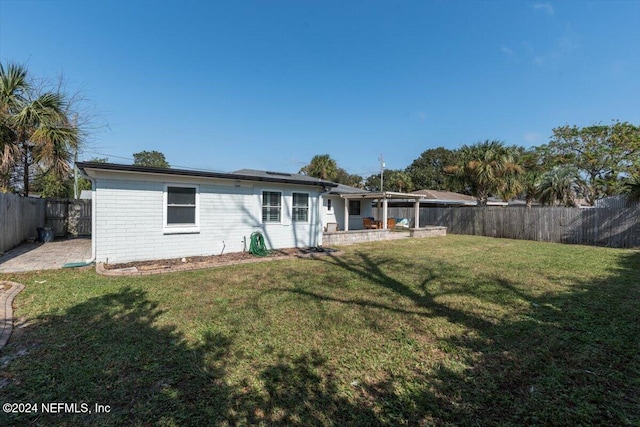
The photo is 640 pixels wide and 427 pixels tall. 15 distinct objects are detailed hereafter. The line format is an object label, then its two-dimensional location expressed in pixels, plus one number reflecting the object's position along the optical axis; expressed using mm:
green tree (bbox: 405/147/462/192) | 43438
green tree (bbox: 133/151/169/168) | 61125
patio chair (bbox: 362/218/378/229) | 18006
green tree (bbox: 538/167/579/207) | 17969
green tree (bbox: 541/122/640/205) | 19422
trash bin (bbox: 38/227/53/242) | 11477
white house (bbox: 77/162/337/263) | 7527
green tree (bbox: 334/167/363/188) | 50312
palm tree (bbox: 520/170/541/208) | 19584
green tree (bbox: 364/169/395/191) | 50250
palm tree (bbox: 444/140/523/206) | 17688
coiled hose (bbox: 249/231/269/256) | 9555
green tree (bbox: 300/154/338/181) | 29453
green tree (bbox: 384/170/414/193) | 34750
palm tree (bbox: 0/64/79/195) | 9984
